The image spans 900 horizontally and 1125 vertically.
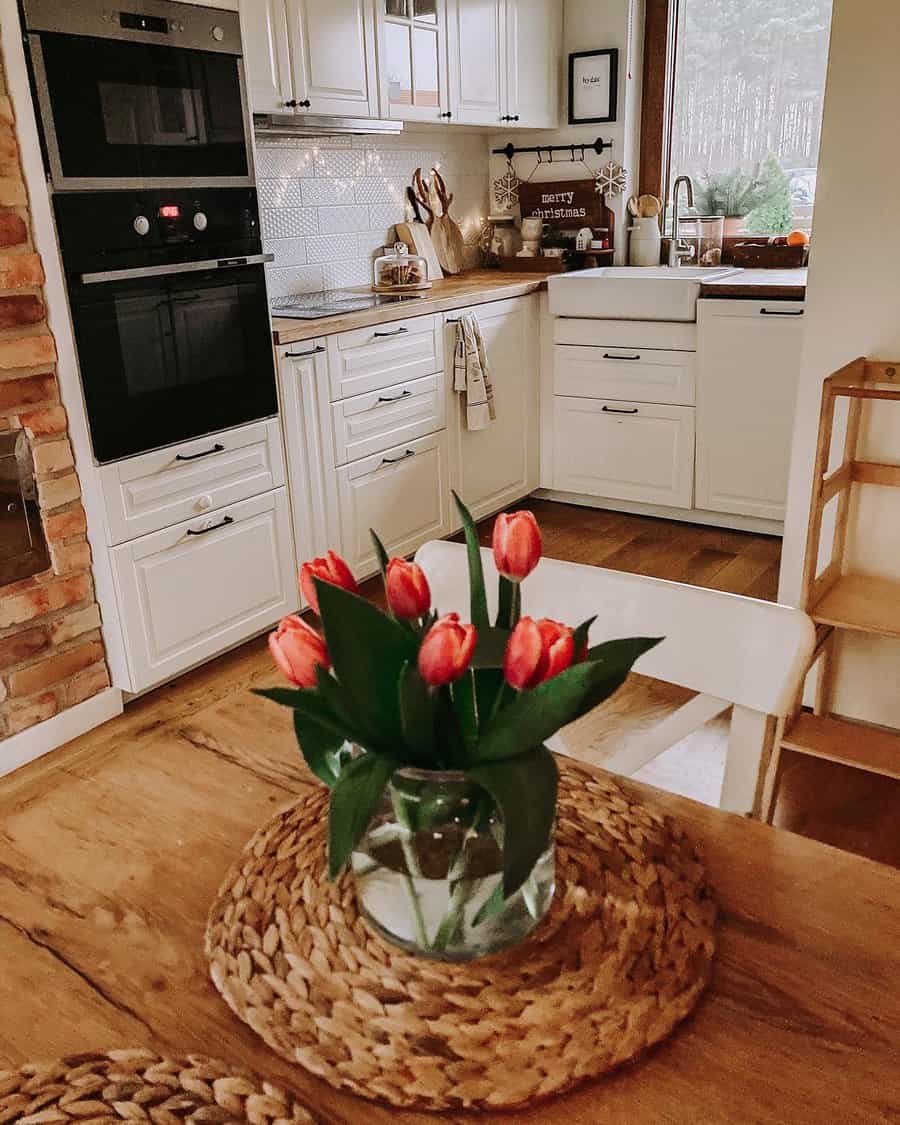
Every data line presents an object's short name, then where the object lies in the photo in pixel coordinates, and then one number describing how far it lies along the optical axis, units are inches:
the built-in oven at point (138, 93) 82.4
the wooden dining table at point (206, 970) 24.8
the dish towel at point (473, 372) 137.0
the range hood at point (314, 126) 122.4
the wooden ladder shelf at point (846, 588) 80.2
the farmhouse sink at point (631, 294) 139.9
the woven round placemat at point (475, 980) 25.4
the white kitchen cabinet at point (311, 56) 110.6
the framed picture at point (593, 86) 160.9
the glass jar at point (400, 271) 145.8
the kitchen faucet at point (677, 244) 164.2
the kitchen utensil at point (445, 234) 162.4
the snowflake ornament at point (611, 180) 165.3
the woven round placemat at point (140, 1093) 24.2
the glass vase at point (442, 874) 25.5
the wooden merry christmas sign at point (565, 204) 168.2
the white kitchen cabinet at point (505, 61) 143.4
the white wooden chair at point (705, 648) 41.6
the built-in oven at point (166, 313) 88.6
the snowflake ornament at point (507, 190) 174.2
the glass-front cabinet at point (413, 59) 129.3
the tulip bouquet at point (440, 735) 24.0
